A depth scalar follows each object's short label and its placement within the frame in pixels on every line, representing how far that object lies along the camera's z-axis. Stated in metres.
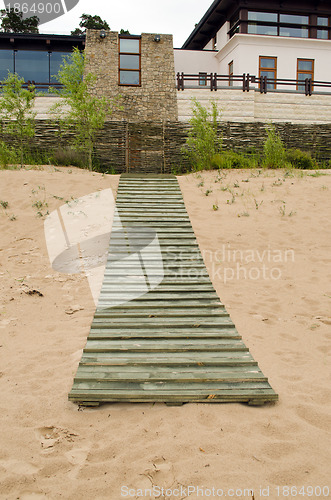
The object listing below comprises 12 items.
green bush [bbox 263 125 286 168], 11.75
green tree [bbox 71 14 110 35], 31.16
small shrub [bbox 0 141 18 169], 11.18
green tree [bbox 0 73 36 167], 11.20
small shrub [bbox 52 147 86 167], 12.27
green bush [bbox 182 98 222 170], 11.88
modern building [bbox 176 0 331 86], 19.69
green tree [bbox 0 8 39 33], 28.19
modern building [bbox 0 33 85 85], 20.47
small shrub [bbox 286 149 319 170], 12.45
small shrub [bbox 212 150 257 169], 11.77
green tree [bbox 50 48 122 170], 11.62
